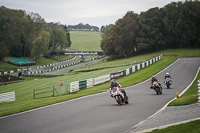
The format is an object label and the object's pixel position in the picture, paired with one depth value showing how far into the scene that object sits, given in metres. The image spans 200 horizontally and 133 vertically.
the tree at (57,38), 134.12
